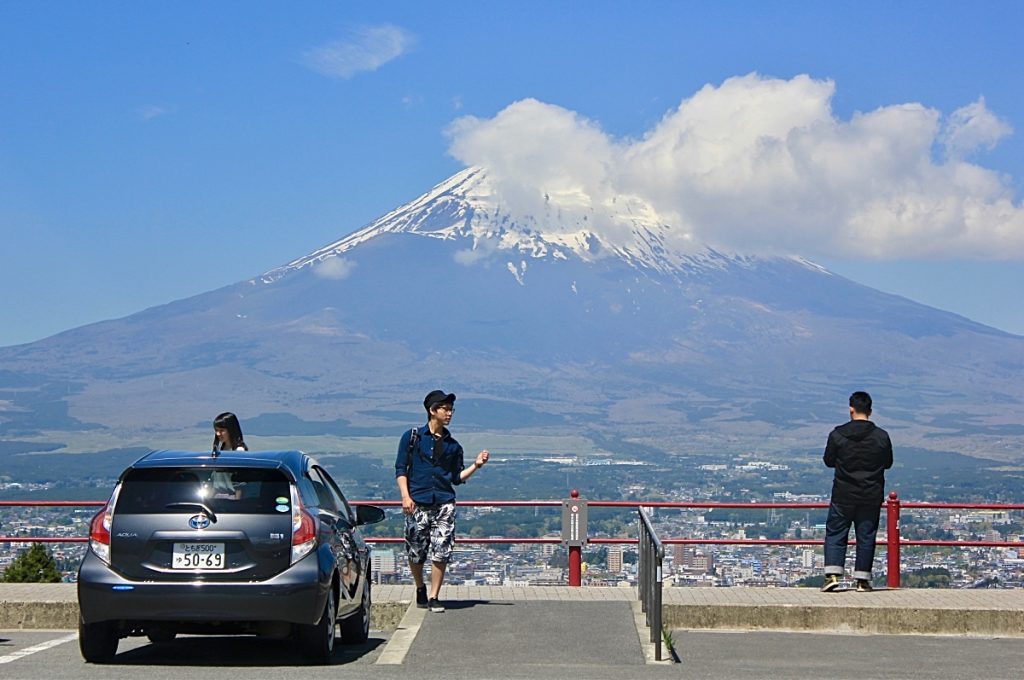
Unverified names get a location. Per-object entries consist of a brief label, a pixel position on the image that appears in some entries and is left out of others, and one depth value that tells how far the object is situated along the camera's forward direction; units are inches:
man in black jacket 605.3
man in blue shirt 544.4
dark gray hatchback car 425.7
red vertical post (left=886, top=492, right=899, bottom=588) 649.6
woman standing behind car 527.8
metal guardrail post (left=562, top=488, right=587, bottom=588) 684.1
